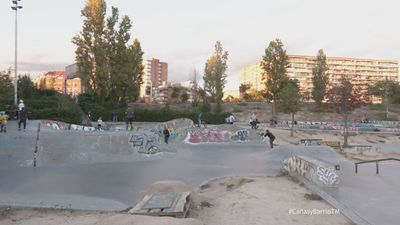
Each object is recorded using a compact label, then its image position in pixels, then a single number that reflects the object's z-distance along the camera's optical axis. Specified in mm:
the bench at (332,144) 30250
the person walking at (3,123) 23481
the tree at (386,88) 83938
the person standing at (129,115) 31770
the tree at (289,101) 38375
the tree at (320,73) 70812
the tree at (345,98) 31672
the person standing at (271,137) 27116
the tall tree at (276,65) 51972
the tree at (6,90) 37375
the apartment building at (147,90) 150388
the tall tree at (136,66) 51772
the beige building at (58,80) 152662
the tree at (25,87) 50191
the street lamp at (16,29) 33841
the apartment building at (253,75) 176125
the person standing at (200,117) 40216
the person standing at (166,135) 28031
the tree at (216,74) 62344
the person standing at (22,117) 25031
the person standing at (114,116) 44406
